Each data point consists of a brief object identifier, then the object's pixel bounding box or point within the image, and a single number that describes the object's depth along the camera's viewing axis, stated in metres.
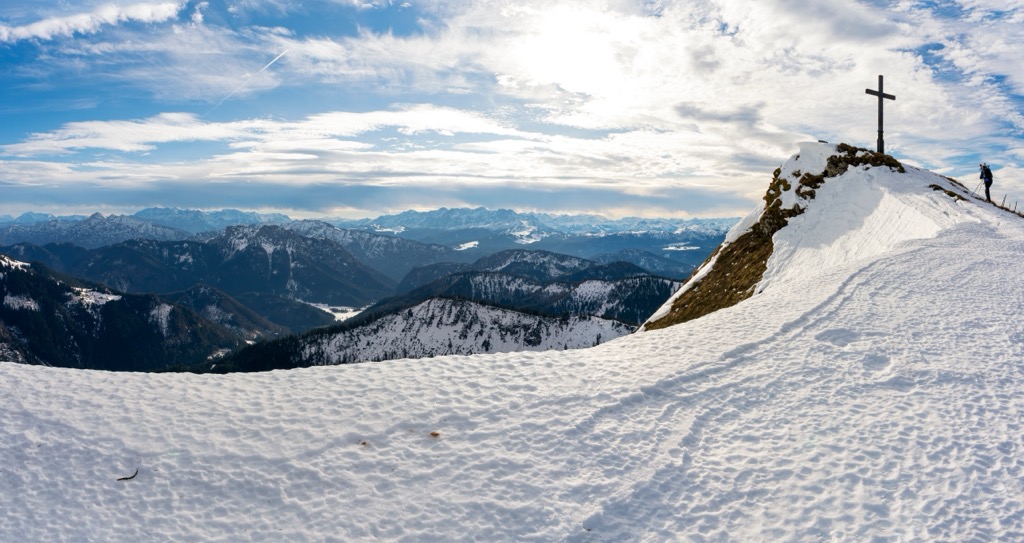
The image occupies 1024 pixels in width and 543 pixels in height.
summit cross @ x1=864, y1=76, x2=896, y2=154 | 42.66
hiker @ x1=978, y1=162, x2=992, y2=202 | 39.28
